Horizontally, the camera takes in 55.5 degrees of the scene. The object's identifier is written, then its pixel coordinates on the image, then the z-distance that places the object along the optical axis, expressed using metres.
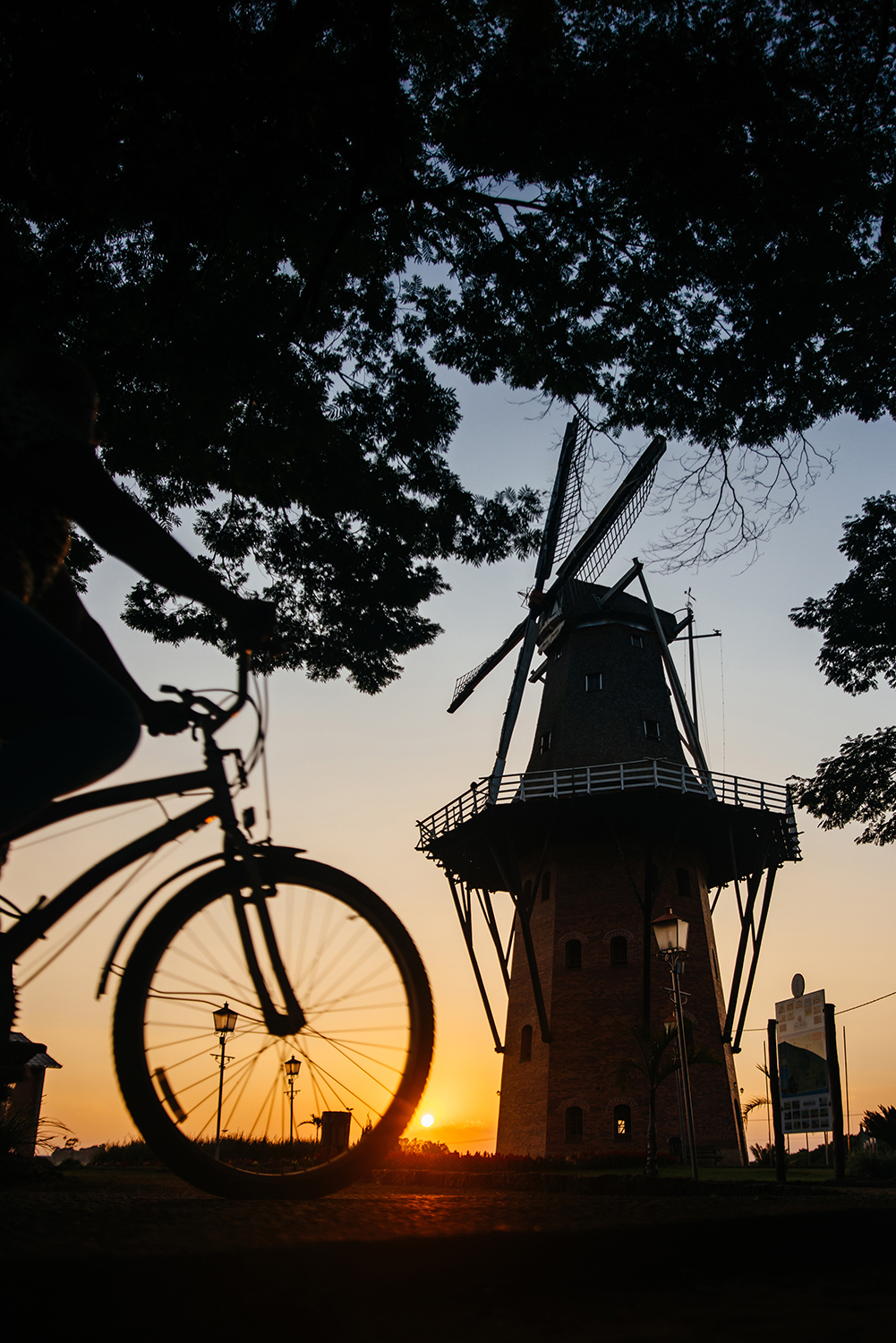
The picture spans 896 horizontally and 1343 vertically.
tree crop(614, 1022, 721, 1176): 17.68
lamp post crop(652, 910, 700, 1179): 14.24
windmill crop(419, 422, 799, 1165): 21.20
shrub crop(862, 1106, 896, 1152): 13.78
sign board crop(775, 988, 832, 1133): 10.50
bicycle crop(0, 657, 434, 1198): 1.83
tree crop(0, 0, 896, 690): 5.29
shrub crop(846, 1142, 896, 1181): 13.10
